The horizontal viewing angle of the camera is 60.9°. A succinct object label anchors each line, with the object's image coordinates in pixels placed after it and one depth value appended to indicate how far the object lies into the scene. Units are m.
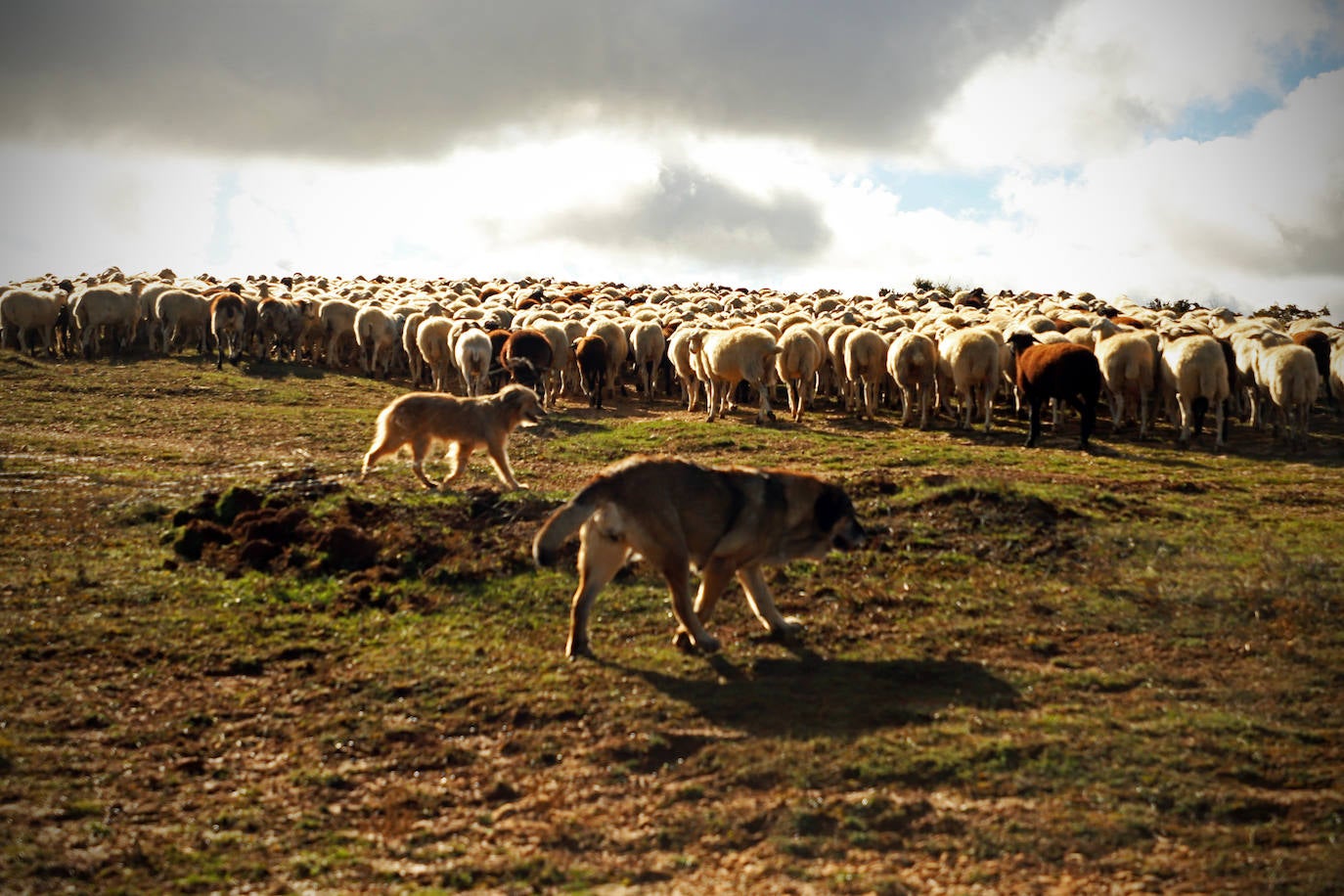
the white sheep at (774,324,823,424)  22.36
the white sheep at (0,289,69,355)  31.22
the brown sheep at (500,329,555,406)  24.97
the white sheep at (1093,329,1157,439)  19.78
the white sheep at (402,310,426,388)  29.81
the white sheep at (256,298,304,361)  31.97
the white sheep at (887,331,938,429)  21.16
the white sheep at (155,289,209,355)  32.12
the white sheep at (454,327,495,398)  23.69
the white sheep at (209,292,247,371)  30.30
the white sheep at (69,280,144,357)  31.33
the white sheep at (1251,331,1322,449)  18.16
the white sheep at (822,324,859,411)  23.89
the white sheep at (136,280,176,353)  32.75
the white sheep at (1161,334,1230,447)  18.80
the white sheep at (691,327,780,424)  22.00
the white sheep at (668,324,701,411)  25.23
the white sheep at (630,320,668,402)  27.89
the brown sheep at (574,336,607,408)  25.64
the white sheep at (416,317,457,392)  27.27
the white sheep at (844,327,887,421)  22.19
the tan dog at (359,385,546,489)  14.26
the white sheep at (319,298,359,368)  32.56
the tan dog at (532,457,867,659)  8.51
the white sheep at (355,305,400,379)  30.66
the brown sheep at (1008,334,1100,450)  18.80
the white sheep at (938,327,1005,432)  20.14
